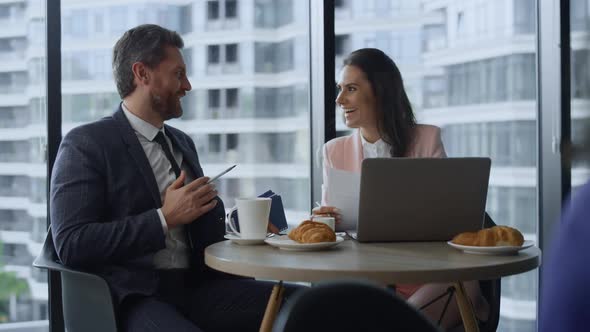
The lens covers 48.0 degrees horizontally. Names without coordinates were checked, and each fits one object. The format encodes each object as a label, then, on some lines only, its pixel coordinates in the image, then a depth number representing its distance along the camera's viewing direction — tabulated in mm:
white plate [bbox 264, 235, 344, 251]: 1724
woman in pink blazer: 2611
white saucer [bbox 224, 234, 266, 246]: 1882
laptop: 1742
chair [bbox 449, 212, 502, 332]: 2061
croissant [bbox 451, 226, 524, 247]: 1694
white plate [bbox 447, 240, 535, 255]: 1669
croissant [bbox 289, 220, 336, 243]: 1745
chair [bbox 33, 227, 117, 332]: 1773
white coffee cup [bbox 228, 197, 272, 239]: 1852
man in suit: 1867
